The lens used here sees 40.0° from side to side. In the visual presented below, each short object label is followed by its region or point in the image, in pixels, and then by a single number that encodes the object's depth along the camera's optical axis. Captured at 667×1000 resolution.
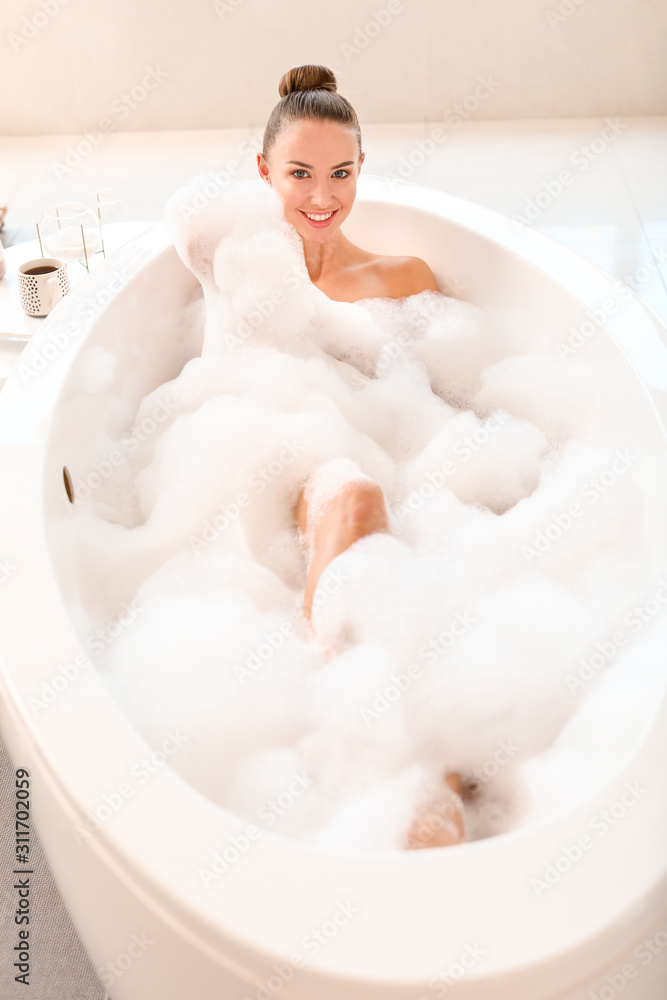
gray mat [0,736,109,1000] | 1.18
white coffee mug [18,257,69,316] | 1.89
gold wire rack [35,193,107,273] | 2.06
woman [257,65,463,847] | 1.45
